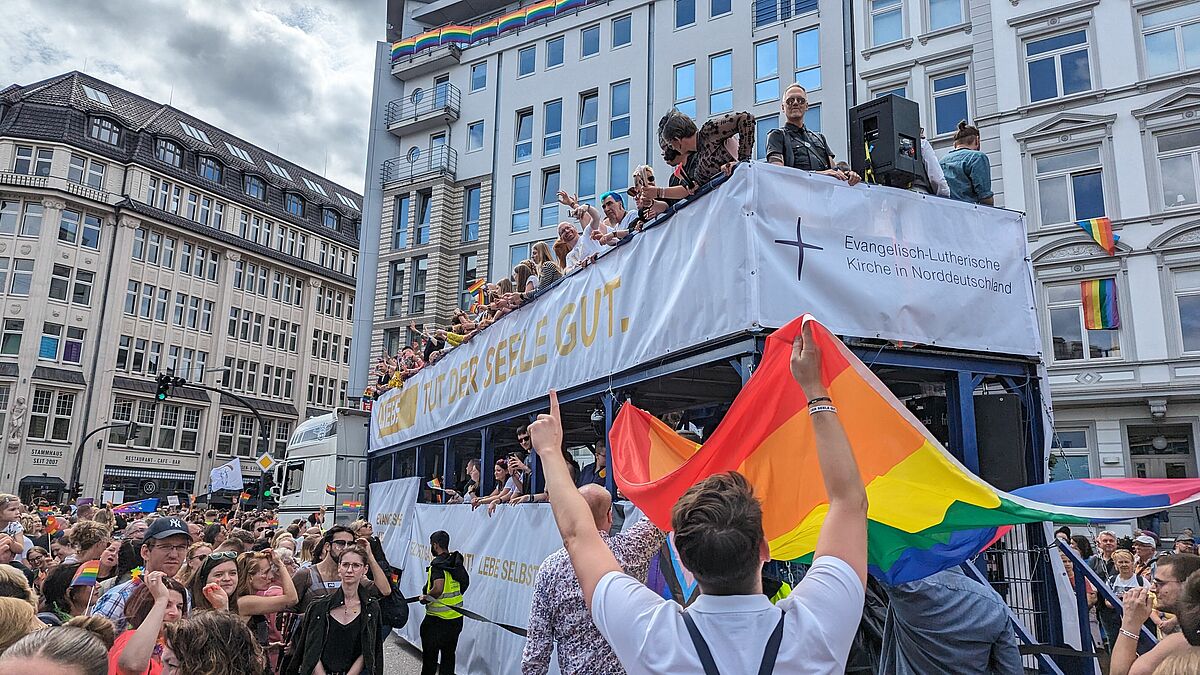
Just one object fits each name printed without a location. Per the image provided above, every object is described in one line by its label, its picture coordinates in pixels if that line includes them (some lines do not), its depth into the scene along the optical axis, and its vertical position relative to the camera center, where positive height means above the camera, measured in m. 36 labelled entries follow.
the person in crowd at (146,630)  3.58 -0.57
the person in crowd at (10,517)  8.16 -0.21
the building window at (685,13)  31.68 +18.17
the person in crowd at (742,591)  2.11 -0.20
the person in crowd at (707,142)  6.50 +2.82
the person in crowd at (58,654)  2.22 -0.41
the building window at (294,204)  61.22 +21.10
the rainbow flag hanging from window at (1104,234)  21.03 +6.93
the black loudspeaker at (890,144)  6.76 +2.93
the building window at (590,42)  33.72 +18.13
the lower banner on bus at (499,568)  8.25 -0.64
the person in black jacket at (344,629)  5.60 -0.83
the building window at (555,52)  34.47 +18.12
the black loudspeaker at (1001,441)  6.18 +0.55
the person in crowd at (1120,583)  8.84 -0.64
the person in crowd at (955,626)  3.97 -0.50
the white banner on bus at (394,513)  13.65 -0.16
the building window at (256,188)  58.53 +21.18
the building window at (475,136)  35.72 +15.22
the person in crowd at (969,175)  7.43 +2.93
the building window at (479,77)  36.06 +17.84
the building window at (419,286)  35.88 +9.04
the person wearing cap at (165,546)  5.15 -0.28
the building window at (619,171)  31.20 +12.23
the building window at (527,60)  35.09 +18.08
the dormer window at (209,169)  55.09 +21.12
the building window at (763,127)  28.52 +12.86
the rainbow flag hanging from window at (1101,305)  20.91 +5.20
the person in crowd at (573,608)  4.21 -0.49
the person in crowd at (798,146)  6.56 +2.86
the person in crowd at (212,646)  3.37 -0.57
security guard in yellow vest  8.88 -1.08
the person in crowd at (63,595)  5.61 -0.64
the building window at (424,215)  36.00 +12.02
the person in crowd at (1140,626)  3.39 -0.45
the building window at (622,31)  32.97 +18.20
